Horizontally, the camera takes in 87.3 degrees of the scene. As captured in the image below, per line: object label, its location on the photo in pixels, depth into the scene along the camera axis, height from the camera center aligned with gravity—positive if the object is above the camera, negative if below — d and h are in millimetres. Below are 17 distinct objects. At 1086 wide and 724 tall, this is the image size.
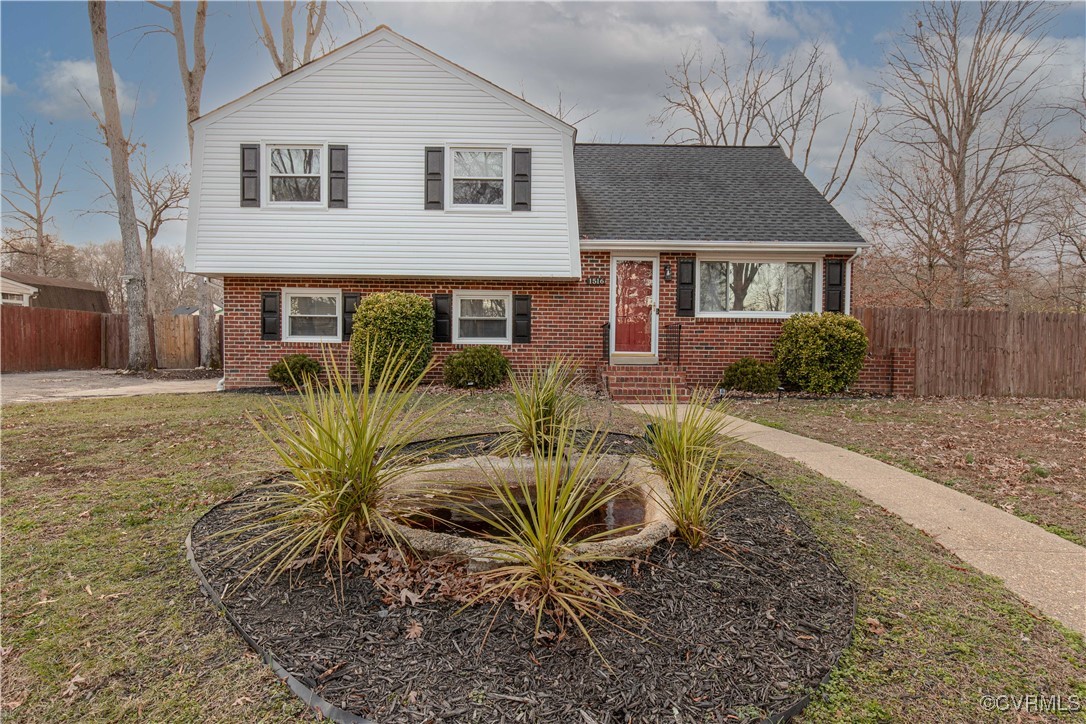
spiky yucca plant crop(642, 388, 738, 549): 3234 -739
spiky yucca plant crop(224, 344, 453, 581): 2882 -667
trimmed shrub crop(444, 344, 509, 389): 10516 -337
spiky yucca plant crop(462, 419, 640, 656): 2512 -996
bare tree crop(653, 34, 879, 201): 21594 +9746
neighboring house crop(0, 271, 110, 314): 23828 +2594
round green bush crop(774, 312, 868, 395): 10523 +55
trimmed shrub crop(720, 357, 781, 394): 10867 -436
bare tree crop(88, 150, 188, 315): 22391 +6213
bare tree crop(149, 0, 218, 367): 15062 +7803
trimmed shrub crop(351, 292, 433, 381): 10328 +435
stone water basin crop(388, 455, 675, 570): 2877 -961
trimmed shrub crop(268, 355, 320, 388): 10703 -378
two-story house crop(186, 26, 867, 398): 11094 +2197
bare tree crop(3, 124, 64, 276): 24484 +6873
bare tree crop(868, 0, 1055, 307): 16828 +6693
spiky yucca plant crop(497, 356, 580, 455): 4641 -496
